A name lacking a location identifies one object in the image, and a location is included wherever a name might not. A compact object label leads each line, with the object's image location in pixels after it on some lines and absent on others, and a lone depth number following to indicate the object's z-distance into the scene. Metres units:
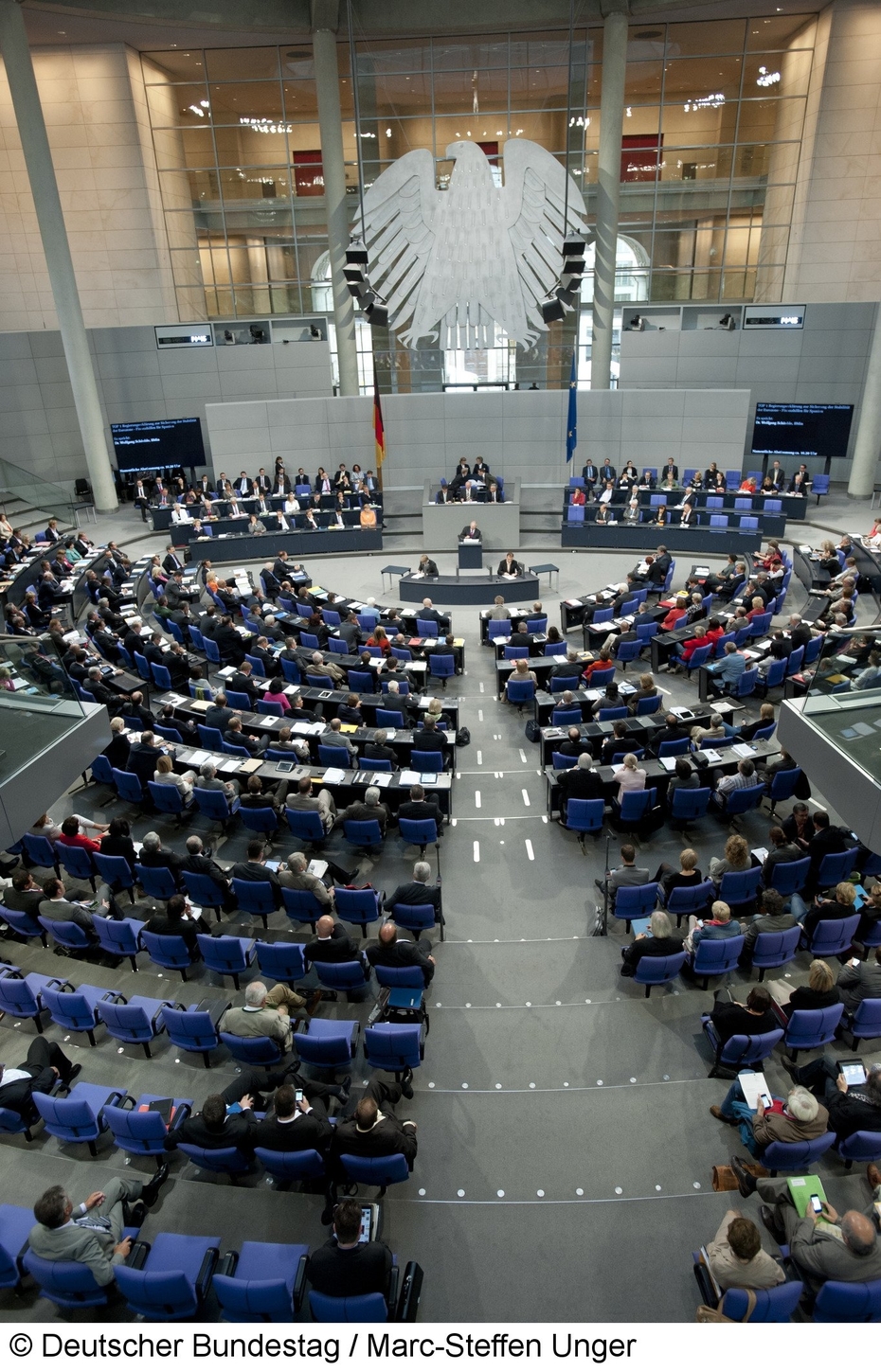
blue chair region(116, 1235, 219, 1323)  4.87
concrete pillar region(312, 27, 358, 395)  24.08
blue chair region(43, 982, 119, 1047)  7.16
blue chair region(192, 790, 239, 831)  10.34
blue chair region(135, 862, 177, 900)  8.86
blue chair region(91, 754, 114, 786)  11.34
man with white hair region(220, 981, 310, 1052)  6.79
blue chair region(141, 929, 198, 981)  7.89
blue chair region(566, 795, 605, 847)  9.91
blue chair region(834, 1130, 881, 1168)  5.83
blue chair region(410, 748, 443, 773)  11.10
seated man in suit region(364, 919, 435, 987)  7.45
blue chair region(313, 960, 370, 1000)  7.55
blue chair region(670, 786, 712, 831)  9.97
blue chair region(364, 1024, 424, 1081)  6.61
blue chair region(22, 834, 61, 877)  9.55
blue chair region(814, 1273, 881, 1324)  4.67
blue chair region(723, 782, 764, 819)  10.06
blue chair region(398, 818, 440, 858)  9.74
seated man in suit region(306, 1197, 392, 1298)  4.87
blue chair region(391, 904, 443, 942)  8.31
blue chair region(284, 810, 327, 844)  9.95
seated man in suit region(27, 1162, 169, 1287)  5.07
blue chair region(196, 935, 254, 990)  7.78
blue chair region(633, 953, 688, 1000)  7.52
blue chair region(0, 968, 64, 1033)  7.25
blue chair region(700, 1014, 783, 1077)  6.64
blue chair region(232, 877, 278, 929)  8.55
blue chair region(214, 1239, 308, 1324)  4.75
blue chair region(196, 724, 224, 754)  11.86
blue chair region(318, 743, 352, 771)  11.23
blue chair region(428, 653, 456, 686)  14.74
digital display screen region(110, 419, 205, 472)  26.27
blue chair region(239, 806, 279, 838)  10.07
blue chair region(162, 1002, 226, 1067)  6.86
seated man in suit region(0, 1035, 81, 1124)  6.43
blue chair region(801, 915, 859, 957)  7.77
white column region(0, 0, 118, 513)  21.08
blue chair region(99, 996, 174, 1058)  7.03
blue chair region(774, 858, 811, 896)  8.62
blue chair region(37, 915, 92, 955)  8.12
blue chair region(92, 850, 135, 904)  9.03
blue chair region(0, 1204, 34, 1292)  5.21
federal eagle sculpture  19.92
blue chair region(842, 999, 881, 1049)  6.79
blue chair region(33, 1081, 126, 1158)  6.10
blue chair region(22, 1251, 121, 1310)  5.02
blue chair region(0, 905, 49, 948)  8.42
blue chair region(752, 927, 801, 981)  7.73
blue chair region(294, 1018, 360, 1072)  6.77
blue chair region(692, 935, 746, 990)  7.62
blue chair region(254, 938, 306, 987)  7.65
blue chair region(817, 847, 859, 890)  8.75
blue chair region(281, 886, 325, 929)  8.47
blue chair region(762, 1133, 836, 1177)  5.84
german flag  22.12
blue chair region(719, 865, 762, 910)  8.46
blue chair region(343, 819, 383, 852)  9.74
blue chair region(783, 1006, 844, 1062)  6.73
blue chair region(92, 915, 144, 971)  8.04
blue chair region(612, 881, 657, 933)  8.43
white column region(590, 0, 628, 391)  23.56
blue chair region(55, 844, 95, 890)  9.20
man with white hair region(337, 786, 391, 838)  9.74
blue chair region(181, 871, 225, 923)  8.76
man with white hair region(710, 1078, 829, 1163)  5.81
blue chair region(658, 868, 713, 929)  8.39
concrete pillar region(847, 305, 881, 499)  23.53
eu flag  22.23
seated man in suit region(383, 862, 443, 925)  8.34
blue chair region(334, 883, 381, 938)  8.48
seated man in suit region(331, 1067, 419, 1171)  5.68
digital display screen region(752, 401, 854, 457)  24.48
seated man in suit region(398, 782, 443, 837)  9.73
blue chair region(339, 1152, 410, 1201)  5.67
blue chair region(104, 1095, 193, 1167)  5.97
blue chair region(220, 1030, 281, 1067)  6.77
